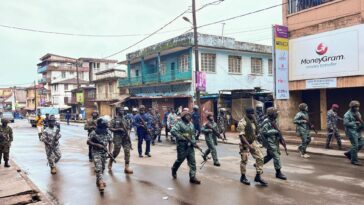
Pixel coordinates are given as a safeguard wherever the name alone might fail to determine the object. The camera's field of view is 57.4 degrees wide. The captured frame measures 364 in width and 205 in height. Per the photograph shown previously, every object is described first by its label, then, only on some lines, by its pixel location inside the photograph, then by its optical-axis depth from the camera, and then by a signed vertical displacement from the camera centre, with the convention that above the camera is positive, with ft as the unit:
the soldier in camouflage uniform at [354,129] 31.27 -2.64
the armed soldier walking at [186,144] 25.58 -3.18
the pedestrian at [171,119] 56.13 -2.68
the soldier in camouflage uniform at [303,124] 35.70 -2.42
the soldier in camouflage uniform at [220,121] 57.69 -3.25
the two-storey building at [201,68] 87.30 +9.93
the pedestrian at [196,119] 52.71 -2.60
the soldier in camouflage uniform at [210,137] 33.03 -3.46
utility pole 63.75 +12.21
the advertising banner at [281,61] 53.72 +6.68
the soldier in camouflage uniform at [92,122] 33.95 -1.82
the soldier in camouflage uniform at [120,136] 30.60 -3.00
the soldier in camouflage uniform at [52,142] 31.24 -3.49
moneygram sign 45.34 +7.00
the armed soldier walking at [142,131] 39.73 -3.30
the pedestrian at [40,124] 62.89 -3.68
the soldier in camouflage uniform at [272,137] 25.74 -2.72
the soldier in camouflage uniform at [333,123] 38.50 -2.53
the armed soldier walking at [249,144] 24.25 -3.08
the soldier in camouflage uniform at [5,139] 35.14 -3.56
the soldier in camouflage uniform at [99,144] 23.77 -2.94
